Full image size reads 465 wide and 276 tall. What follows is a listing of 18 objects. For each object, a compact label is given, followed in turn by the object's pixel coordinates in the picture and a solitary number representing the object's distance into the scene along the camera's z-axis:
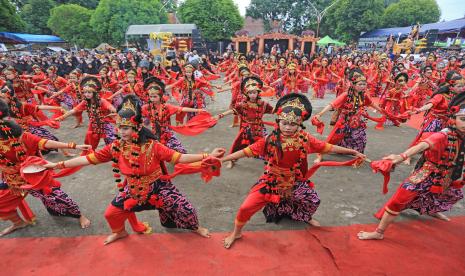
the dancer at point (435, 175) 2.75
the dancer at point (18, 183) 3.03
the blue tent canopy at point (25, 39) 25.95
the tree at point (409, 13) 38.38
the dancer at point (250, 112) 4.48
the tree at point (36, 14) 40.81
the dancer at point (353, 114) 4.92
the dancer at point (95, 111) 4.92
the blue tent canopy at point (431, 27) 26.77
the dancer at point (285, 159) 2.85
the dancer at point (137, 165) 2.76
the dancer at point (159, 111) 4.50
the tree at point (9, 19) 25.37
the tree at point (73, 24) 35.38
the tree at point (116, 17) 31.94
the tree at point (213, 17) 31.66
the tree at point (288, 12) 41.16
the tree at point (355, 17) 34.69
